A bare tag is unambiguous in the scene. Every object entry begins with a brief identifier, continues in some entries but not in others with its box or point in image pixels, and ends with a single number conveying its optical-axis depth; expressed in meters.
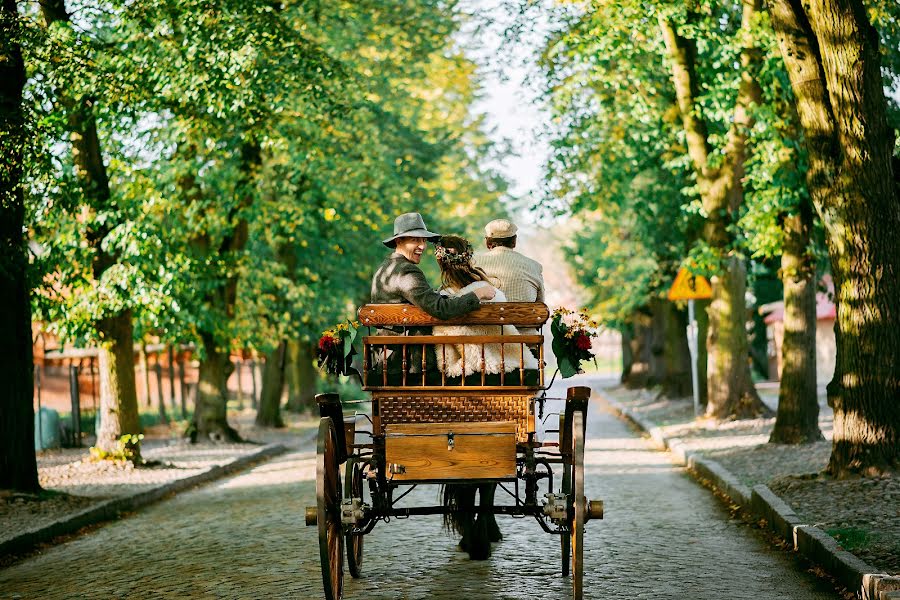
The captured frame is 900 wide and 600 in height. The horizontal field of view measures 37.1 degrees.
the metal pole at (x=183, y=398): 33.34
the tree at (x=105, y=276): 18.16
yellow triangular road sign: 24.42
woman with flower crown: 8.80
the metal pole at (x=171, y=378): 33.53
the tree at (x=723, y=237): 22.72
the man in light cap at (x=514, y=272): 9.67
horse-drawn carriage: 8.18
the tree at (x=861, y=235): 12.50
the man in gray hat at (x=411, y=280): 8.55
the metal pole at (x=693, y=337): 25.82
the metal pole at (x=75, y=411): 26.77
